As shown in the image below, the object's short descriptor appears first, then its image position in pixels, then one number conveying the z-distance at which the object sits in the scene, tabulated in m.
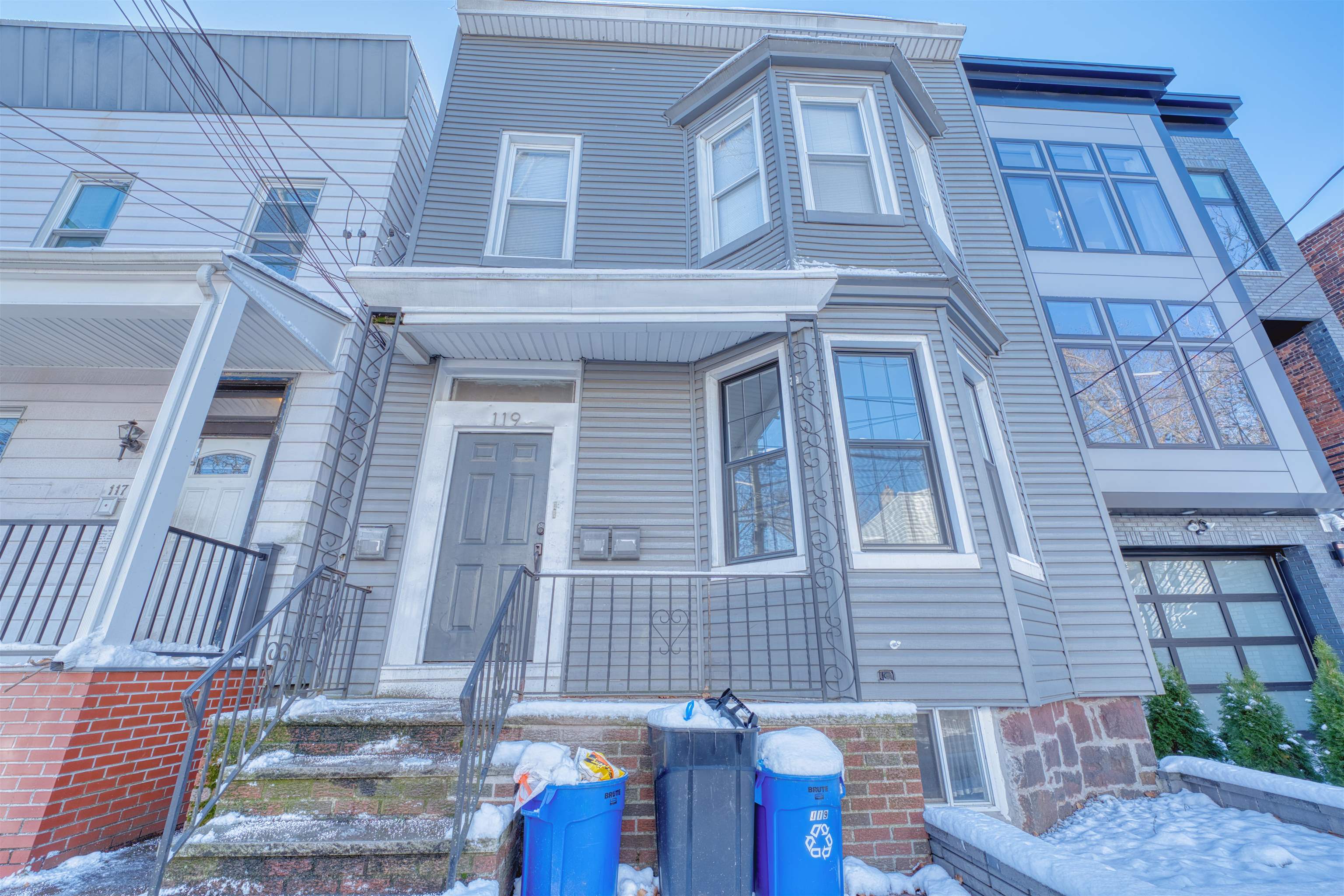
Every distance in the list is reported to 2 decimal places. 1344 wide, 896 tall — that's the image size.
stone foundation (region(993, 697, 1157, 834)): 3.93
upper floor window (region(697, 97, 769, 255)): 5.86
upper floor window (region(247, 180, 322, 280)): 6.17
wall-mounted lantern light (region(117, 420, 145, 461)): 5.30
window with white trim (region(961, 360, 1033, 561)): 5.04
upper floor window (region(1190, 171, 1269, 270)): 8.74
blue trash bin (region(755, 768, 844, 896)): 2.70
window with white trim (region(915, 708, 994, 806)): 3.88
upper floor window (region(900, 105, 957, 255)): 6.21
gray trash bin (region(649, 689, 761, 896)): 2.65
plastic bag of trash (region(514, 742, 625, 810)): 2.62
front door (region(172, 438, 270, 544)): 5.12
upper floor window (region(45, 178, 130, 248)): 6.33
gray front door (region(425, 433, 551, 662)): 4.63
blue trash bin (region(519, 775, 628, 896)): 2.56
